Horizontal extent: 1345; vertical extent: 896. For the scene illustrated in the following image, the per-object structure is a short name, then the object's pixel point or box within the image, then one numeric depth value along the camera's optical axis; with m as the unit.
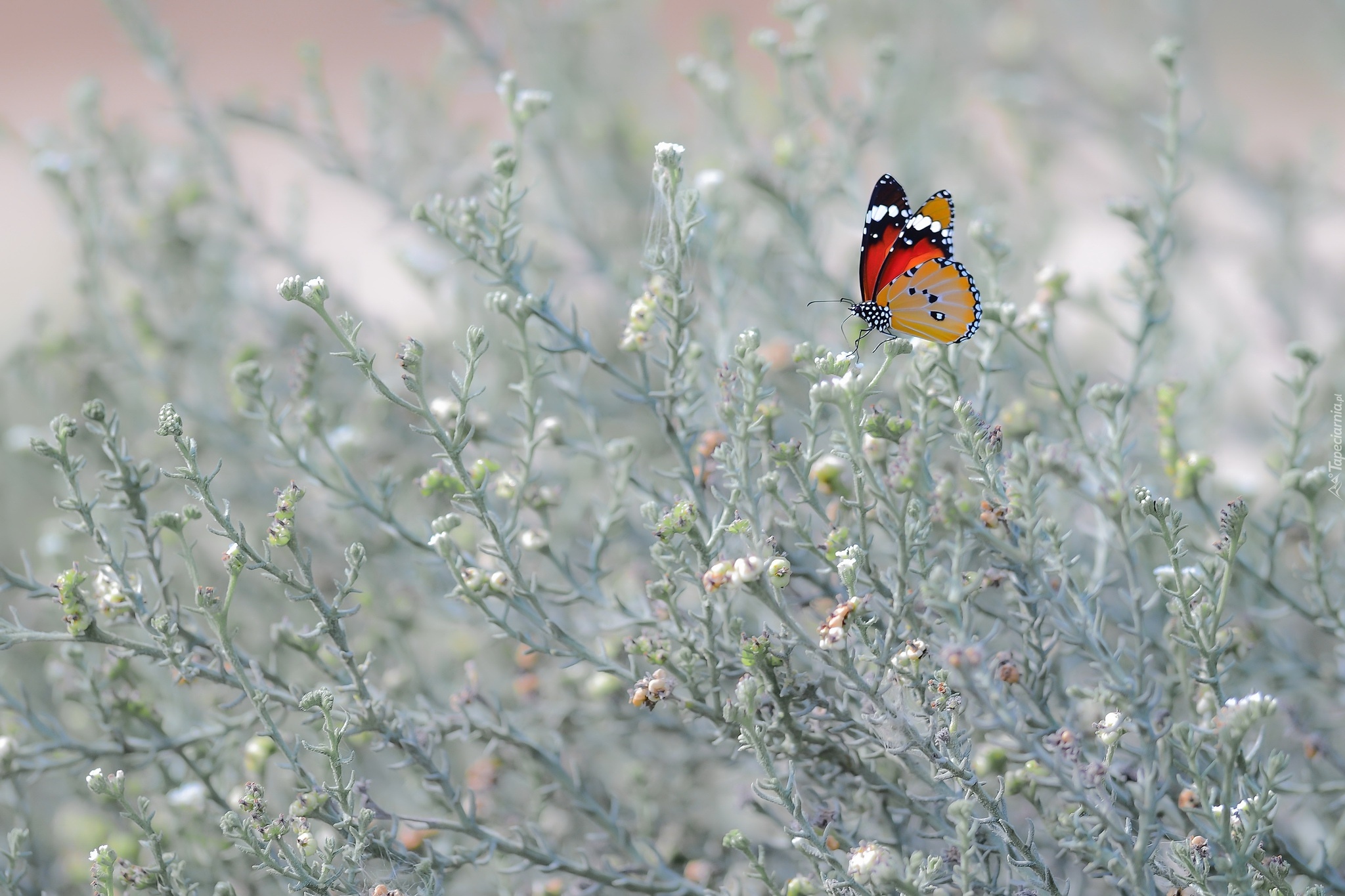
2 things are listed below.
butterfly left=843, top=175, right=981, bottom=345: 3.25
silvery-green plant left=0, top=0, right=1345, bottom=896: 3.19
